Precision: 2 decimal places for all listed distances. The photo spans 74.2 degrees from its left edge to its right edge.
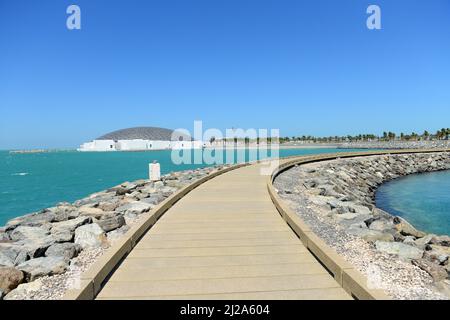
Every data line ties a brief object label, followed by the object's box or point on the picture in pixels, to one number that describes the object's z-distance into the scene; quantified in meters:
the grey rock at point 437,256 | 5.31
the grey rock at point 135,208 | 8.11
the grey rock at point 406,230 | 7.65
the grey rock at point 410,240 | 6.39
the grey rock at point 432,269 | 4.30
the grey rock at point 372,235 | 5.94
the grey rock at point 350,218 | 7.45
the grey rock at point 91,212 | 8.26
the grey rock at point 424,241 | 6.45
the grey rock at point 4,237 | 6.77
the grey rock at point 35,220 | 8.00
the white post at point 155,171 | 15.98
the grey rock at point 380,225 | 7.21
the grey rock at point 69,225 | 6.70
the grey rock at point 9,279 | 3.78
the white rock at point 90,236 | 5.54
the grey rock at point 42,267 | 4.14
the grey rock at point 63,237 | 5.68
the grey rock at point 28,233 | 6.62
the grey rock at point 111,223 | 6.45
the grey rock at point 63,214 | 8.38
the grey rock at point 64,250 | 4.81
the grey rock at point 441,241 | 6.80
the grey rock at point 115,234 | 5.89
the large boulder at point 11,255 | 4.74
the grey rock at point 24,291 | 3.62
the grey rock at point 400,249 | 5.18
